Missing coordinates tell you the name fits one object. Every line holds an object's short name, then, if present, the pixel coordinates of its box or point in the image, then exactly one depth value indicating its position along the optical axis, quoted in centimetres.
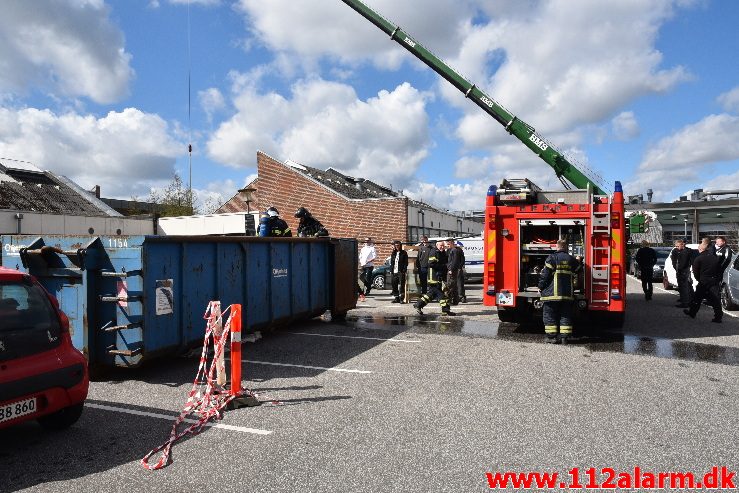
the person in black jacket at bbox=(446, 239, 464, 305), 1317
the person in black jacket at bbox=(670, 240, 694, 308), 1263
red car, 411
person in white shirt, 1661
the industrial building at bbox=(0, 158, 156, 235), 2752
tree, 4053
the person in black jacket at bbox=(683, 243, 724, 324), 1076
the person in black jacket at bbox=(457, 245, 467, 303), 1434
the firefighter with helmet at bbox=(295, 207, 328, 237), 1122
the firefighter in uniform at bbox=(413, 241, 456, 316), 1171
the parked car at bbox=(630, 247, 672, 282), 2186
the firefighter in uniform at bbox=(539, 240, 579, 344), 845
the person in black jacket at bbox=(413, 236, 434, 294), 1320
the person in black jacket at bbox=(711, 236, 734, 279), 1091
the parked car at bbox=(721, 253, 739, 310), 1233
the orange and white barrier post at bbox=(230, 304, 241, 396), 539
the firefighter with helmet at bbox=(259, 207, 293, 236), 968
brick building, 2808
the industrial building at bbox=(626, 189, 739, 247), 4559
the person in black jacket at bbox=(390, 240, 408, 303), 1461
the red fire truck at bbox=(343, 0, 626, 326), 904
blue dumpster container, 626
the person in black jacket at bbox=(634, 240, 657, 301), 1445
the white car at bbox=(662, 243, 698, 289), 1806
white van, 1964
